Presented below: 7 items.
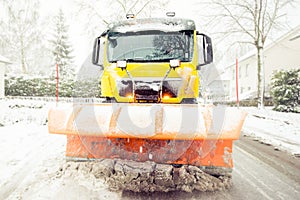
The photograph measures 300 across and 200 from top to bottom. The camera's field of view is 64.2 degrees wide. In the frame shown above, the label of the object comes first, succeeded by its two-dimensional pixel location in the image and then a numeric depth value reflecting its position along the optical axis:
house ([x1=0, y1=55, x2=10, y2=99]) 19.89
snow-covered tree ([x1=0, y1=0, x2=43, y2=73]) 30.11
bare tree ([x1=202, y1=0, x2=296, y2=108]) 17.00
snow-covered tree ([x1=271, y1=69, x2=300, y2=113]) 13.31
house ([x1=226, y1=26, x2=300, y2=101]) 20.63
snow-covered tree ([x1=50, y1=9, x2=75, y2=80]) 29.84
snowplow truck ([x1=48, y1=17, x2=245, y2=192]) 2.55
